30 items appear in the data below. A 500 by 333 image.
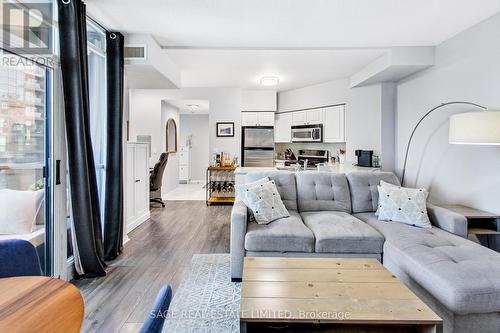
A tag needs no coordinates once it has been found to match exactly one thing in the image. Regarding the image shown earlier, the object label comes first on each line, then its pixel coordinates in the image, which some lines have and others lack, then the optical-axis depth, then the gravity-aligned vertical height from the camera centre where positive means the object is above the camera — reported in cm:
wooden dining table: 90 -51
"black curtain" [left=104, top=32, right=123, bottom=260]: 322 +4
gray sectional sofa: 173 -70
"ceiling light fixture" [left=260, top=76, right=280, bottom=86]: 523 +145
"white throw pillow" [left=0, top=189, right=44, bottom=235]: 216 -42
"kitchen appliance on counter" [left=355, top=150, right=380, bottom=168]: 494 -1
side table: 280 -68
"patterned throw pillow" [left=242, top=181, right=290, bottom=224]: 291 -47
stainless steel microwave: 604 +55
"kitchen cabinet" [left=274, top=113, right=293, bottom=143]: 670 +72
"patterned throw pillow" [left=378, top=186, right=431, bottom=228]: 289 -50
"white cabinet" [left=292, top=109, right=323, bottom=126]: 610 +90
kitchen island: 432 -19
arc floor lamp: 251 +28
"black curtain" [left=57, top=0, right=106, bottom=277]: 248 +20
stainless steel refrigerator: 672 +30
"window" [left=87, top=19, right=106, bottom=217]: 307 +69
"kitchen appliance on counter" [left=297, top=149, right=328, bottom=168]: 629 +5
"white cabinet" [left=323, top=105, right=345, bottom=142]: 567 +70
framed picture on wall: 675 +68
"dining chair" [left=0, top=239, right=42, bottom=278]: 125 -46
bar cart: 647 -59
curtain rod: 298 +146
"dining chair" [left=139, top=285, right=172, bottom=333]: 68 -40
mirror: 786 +61
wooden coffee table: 143 -78
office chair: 586 -38
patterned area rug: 203 -116
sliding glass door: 210 +5
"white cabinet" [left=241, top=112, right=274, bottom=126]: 671 +91
